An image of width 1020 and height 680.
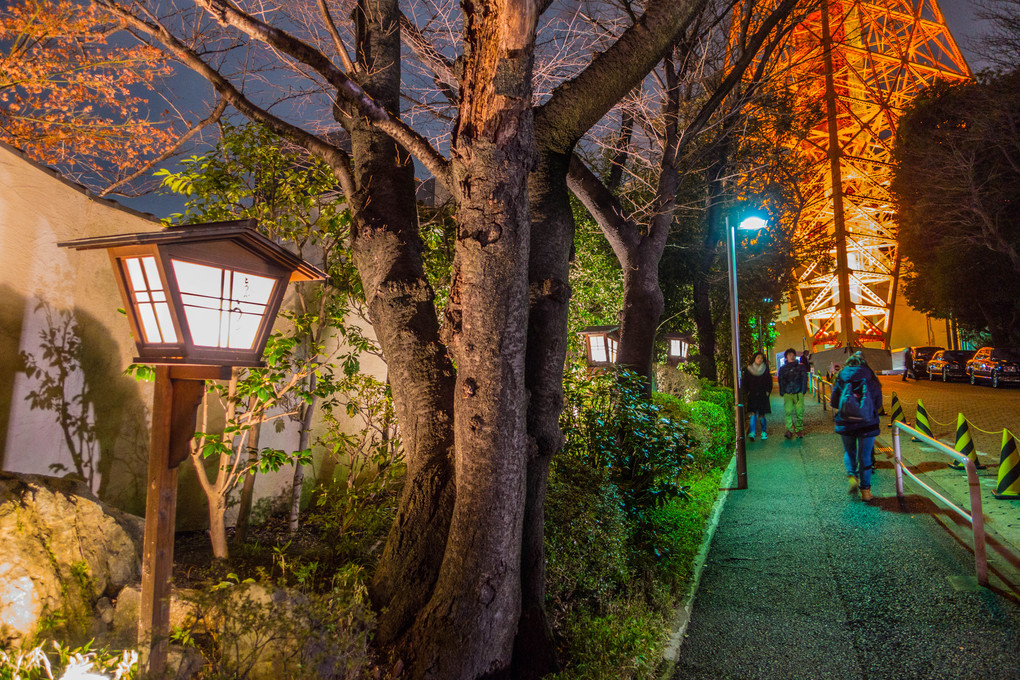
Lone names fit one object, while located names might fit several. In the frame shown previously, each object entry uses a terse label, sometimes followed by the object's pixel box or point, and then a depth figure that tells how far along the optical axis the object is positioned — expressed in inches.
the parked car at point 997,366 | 914.7
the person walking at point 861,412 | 314.8
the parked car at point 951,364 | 1107.3
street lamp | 369.1
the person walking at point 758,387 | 525.3
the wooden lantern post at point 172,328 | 107.2
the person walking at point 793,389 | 513.7
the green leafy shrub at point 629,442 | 237.0
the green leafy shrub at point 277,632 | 116.0
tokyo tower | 1520.7
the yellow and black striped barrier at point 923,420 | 437.4
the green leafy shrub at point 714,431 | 434.9
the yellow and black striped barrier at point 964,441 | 336.8
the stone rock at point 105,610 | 144.1
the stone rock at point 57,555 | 132.3
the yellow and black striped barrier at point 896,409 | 463.7
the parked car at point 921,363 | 1267.2
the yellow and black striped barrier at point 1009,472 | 293.6
